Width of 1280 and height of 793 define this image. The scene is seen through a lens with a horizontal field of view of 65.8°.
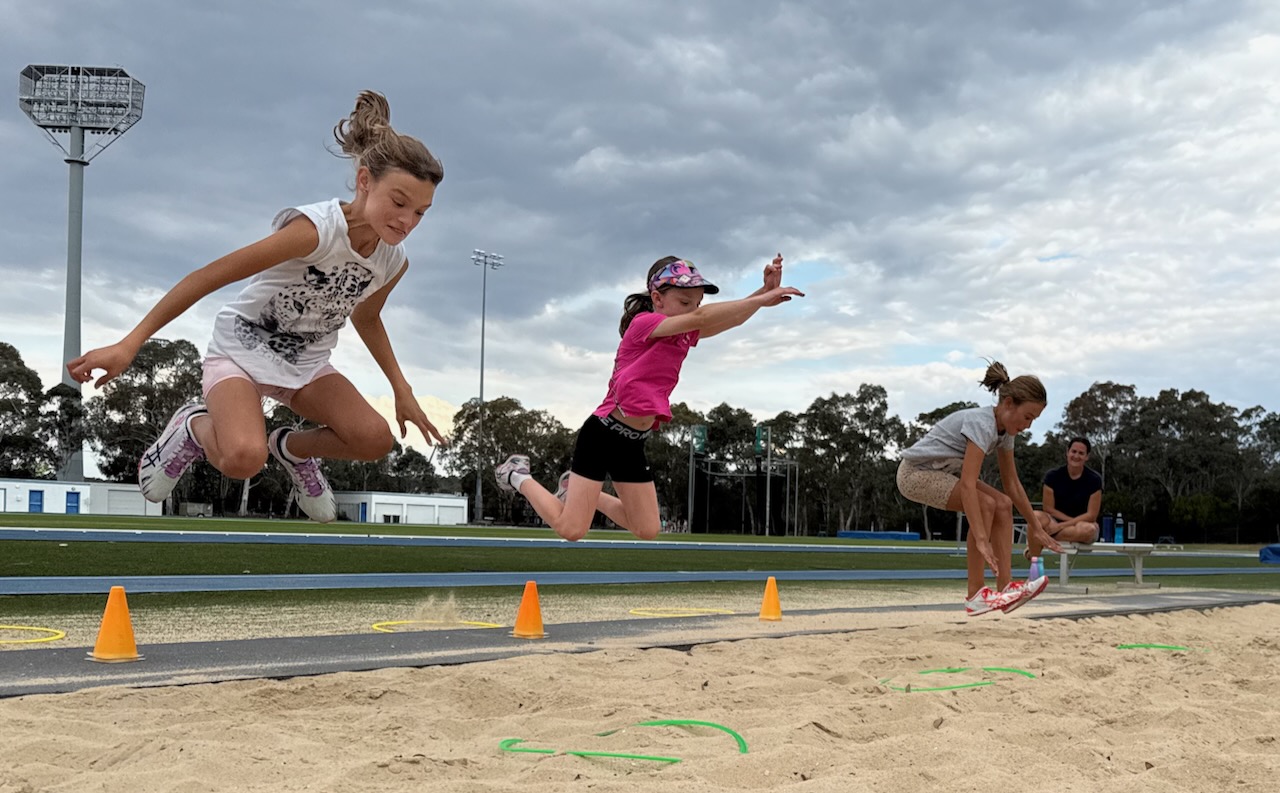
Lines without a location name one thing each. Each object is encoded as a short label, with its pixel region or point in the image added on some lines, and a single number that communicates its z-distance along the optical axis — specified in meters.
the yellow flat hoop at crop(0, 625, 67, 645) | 5.25
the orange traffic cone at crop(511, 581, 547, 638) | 5.88
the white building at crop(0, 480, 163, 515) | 41.28
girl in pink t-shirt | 4.36
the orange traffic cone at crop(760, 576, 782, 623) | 7.25
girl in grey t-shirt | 5.78
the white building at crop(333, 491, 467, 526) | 49.33
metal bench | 10.82
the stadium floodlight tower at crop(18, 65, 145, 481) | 52.78
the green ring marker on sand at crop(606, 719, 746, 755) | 3.65
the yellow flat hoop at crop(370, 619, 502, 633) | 6.35
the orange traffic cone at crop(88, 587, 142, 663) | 4.59
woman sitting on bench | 8.88
